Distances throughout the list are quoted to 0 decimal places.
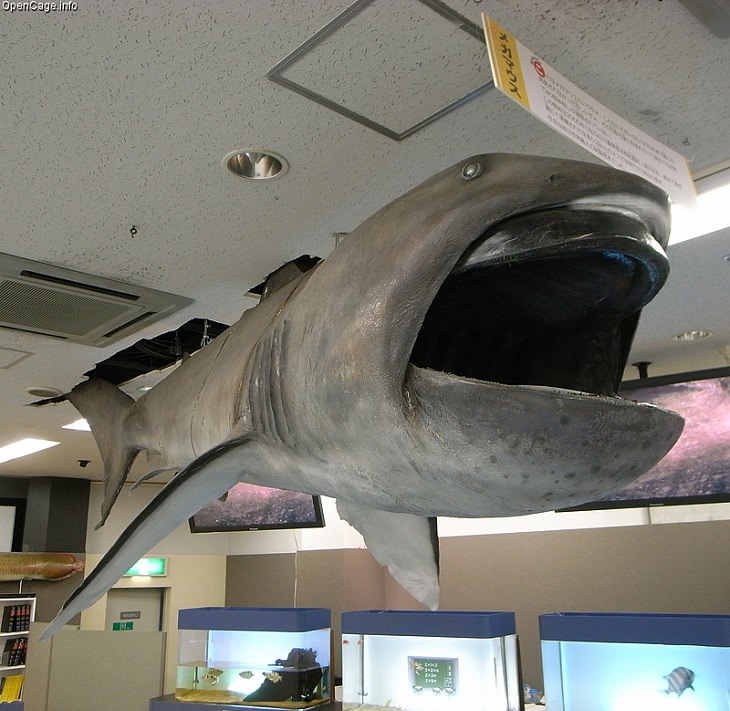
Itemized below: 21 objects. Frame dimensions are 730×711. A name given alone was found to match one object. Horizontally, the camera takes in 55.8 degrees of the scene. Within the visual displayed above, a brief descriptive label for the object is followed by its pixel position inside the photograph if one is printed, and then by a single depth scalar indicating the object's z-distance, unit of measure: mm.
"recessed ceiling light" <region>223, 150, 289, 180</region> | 1845
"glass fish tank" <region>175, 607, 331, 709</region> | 4840
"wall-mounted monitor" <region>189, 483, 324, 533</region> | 5402
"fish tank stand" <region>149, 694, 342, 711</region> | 4699
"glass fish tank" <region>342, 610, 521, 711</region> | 4102
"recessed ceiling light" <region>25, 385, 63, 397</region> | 4074
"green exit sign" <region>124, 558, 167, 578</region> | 9609
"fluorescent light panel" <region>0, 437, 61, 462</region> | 6156
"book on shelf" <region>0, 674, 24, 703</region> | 8375
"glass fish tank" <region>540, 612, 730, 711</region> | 3311
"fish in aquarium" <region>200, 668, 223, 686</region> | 5268
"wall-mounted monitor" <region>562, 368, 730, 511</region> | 3545
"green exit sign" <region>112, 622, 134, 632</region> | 9734
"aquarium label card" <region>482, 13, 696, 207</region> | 1216
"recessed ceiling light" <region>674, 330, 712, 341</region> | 3504
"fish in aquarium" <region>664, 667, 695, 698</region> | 3389
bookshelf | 8642
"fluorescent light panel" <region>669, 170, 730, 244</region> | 2057
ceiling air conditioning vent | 2510
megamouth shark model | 842
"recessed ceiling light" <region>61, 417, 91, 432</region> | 5312
